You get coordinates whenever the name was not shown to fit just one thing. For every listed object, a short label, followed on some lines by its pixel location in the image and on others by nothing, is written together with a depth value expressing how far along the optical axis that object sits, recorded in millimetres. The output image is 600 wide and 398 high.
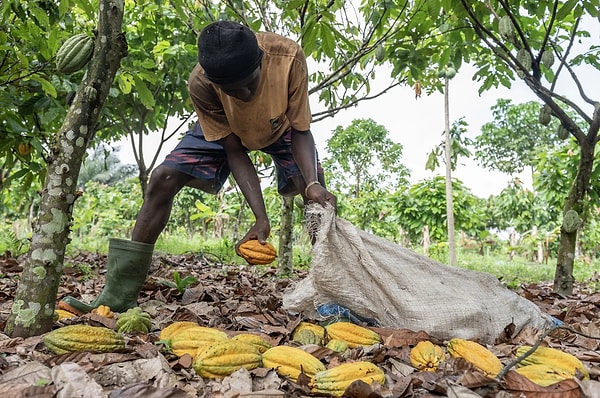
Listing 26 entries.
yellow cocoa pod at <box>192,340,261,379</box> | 1240
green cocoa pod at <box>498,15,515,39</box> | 2588
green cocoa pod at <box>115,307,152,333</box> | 1616
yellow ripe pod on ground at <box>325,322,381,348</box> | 1591
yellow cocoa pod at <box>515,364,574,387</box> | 1212
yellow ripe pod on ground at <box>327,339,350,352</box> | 1488
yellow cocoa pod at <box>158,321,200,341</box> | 1521
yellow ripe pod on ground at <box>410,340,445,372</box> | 1369
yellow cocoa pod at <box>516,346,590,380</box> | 1292
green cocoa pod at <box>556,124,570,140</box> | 3194
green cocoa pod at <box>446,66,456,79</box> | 5573
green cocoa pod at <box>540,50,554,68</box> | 2778
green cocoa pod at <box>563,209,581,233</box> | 2682
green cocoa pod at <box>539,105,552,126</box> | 3160
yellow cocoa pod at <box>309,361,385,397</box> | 1148
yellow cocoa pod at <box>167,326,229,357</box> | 1396
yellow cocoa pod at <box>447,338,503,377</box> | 1313
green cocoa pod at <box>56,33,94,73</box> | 1863
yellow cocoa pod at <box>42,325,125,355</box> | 1324
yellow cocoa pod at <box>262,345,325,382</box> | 1242
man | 1935
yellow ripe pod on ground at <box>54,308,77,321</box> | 1744
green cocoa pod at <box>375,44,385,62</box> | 3035
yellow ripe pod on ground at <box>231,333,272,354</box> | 1388
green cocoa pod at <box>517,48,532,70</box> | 2691
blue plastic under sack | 1821
